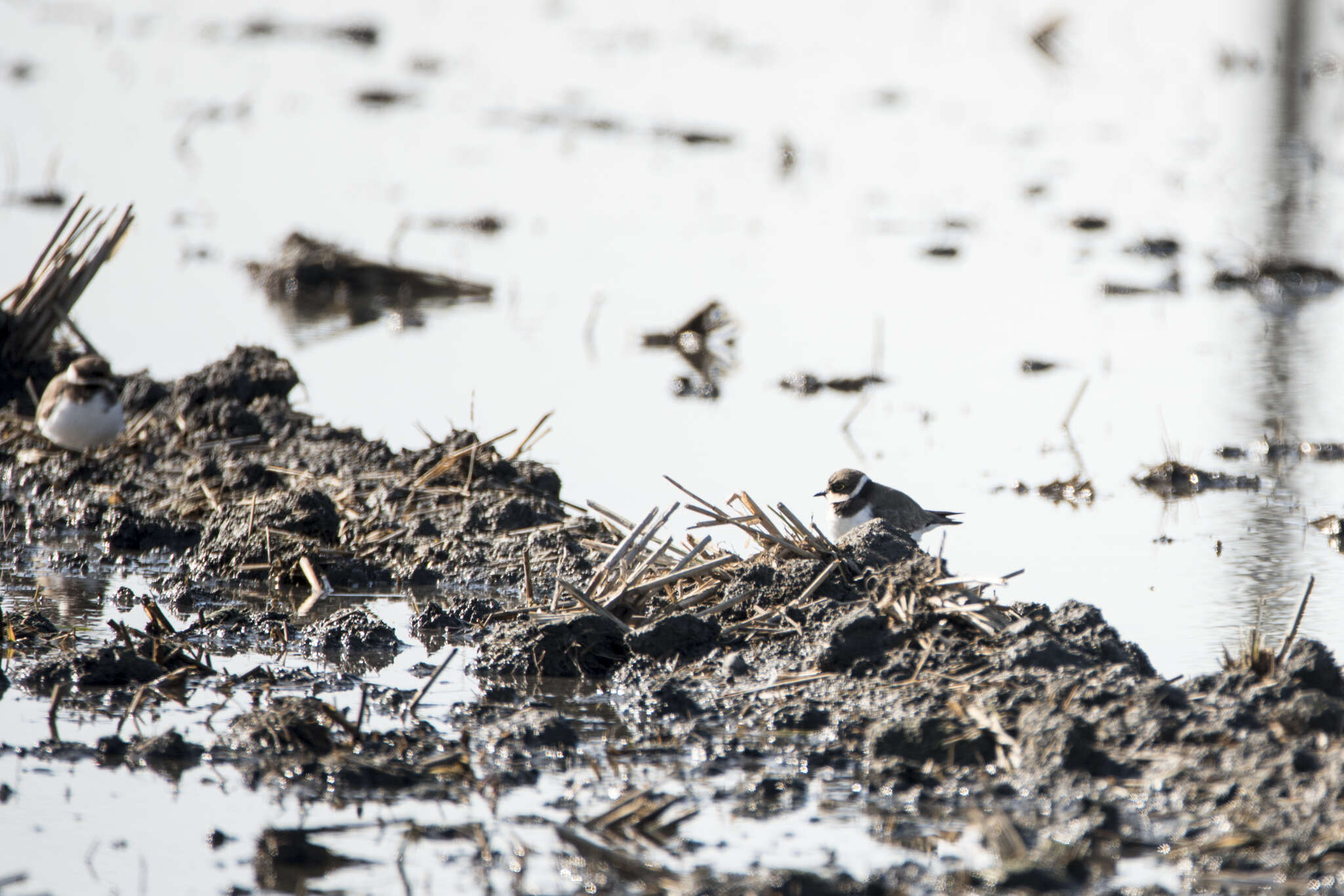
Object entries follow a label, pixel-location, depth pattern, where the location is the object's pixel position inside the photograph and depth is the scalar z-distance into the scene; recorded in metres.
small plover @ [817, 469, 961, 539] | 16.14
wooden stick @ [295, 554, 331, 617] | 14.78
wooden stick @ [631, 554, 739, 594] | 13.70
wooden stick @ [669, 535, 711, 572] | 13.81
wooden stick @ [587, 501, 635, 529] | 14.81
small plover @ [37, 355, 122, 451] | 18.22
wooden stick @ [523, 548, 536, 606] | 13.94
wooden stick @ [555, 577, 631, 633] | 13.41
